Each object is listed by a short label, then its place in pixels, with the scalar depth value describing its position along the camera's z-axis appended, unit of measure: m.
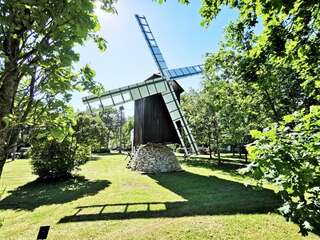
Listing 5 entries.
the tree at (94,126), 38.41
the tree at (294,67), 2.72
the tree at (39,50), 2.22
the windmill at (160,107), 18.22
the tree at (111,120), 64.84
